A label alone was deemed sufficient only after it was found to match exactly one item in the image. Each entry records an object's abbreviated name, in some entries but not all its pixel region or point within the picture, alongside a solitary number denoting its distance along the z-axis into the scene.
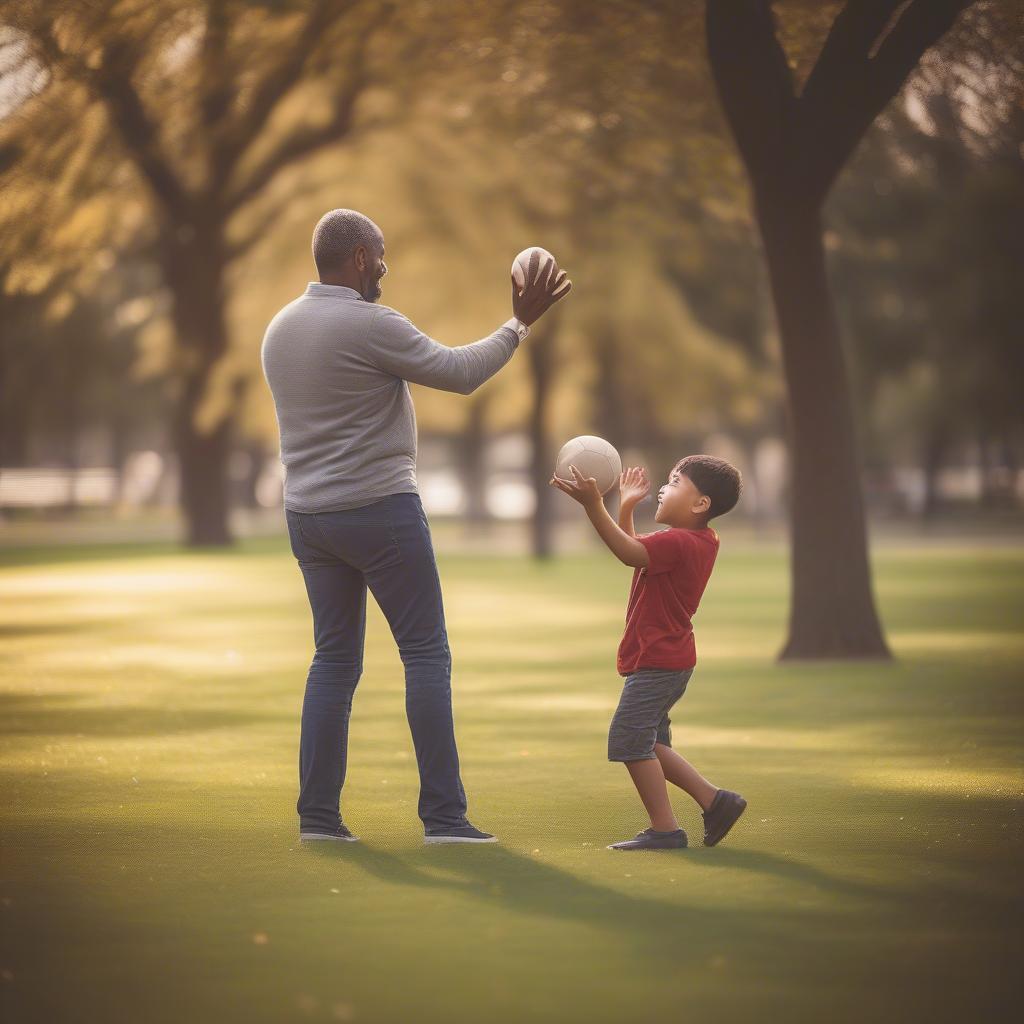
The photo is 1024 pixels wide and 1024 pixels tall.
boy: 12.30
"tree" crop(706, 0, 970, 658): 24.33
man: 12.67
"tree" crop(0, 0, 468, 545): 26.45
